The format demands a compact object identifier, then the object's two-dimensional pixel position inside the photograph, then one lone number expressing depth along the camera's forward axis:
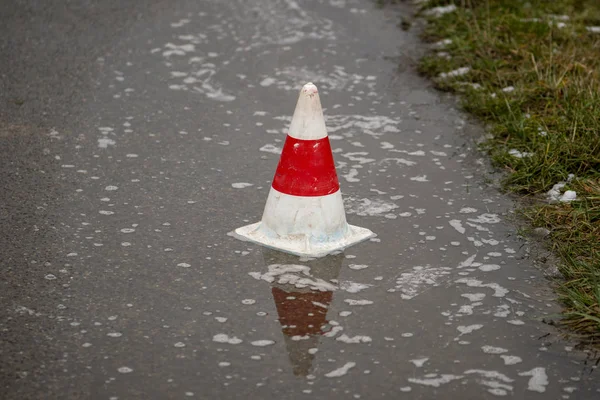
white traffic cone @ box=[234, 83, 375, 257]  8.07
